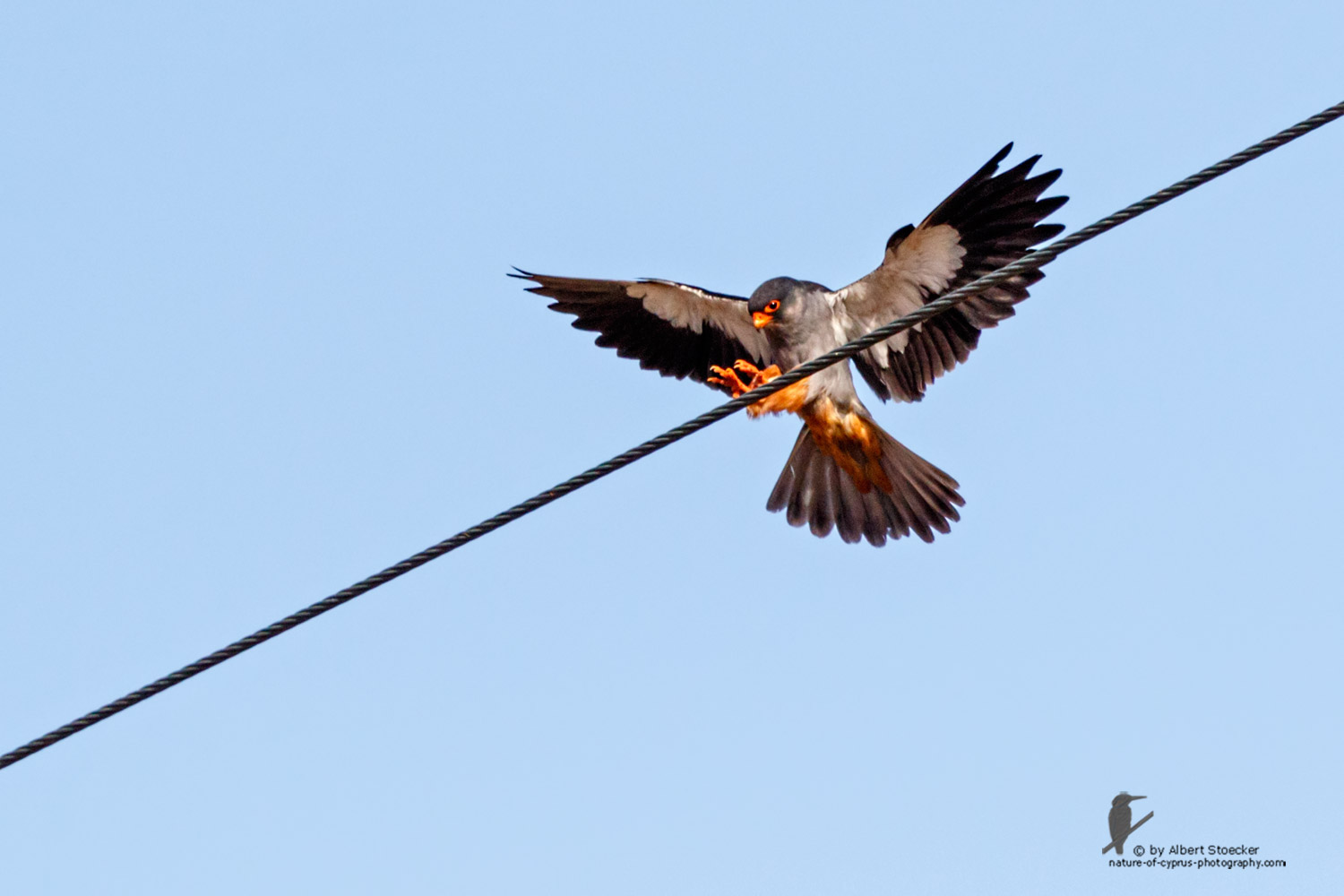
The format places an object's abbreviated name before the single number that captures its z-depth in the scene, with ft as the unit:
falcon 48.67
